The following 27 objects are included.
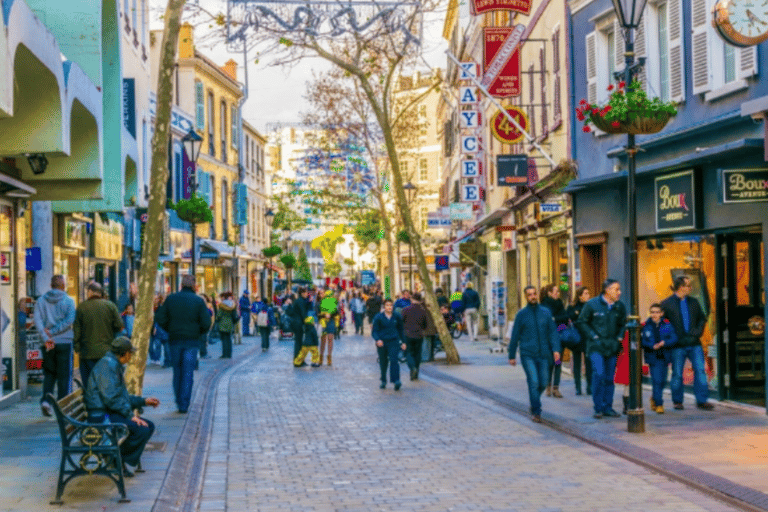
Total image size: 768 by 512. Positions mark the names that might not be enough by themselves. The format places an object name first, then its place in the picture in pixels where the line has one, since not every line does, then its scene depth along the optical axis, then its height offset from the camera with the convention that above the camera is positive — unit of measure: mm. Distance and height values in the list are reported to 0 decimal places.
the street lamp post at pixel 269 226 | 54688 +3580
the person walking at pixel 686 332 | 15211 -657
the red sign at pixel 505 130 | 26969 +3661
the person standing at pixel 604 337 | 14727 -682
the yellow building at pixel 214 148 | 45188 +6191
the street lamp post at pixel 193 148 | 25812 +3290
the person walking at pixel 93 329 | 14555 -459
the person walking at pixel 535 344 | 14805 -766
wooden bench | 8883 -1214
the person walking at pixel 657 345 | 15070 -814
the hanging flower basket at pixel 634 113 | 12891 +1918
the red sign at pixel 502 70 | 26766 +5027
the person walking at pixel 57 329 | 15539 -477
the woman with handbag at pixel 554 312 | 17875 -440
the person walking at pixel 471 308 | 36531 -702
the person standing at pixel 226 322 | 29500 -814
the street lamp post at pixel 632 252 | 12734 +349
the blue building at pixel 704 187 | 14766 +1350
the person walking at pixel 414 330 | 21922 -820
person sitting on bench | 9648 -884
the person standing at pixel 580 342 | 17906 -887
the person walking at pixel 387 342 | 20125 -961
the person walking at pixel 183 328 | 15914 -522
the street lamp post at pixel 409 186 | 43938 +3905
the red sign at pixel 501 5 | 25984 +6349
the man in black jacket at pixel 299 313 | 25547 -530
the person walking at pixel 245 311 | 42562 -783
